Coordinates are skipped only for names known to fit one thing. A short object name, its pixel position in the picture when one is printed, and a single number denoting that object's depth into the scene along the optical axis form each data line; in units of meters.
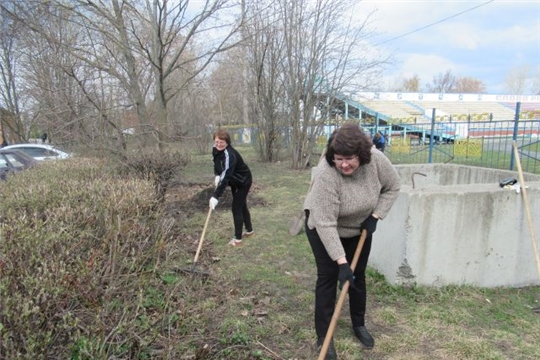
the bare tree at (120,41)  8.92
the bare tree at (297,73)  12.33
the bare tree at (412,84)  69.68
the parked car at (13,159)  8.80
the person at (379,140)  13.75
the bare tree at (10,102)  19.33
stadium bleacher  36.75
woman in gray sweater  2.34
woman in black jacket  4.79
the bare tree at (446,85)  68.31
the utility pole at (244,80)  10.88
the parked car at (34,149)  10.95
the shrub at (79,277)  1.77
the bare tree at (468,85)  69.88
